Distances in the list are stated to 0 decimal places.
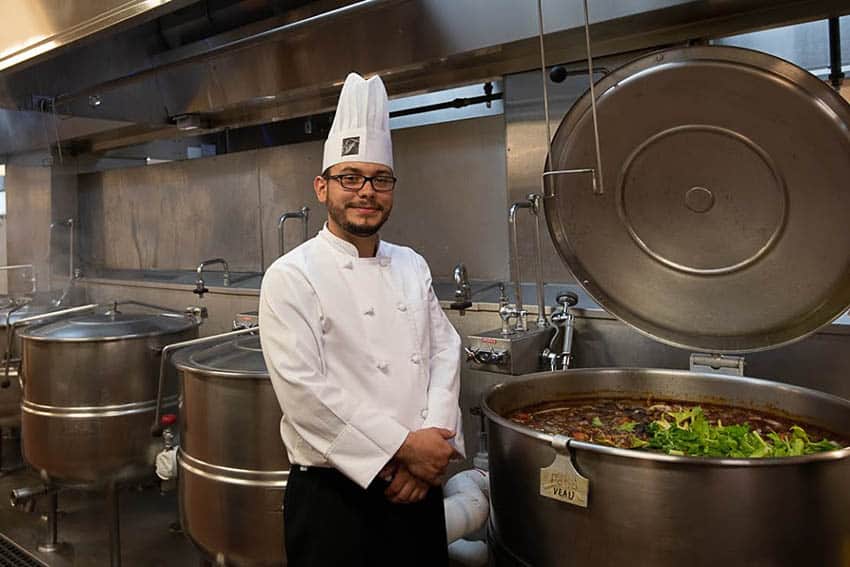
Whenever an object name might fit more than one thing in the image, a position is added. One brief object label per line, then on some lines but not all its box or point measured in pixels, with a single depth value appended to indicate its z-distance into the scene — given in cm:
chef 146
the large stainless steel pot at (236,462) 201
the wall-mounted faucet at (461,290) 261
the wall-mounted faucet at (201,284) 382
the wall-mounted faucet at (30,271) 495
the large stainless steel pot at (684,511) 110
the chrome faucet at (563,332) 223
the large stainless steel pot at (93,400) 275
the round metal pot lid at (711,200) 163
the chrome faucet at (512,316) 227
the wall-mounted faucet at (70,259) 499
